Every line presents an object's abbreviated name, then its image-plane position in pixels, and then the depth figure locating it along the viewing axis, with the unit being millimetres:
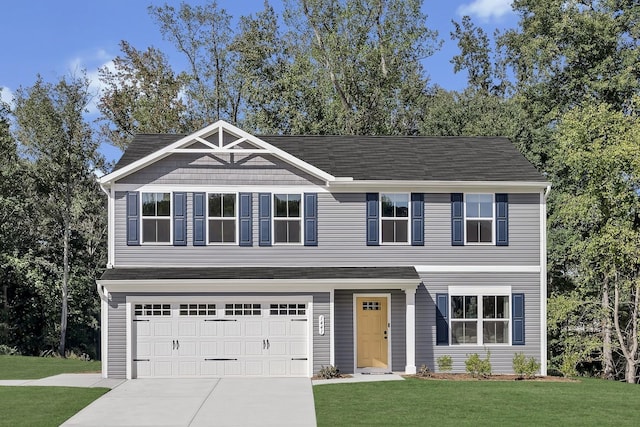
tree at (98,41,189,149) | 43156
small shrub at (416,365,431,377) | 23156
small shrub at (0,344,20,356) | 35247
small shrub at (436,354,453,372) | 23516
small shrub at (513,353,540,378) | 23000
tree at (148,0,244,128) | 44188
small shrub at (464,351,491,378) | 23016
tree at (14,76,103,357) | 38656
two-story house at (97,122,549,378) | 23297
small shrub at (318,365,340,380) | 22781
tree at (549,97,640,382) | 27562
